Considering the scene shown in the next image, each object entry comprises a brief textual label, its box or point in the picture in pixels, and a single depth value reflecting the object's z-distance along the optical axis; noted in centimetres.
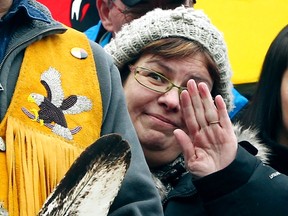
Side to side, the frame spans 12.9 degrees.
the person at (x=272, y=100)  407
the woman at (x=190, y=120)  331
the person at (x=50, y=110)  265
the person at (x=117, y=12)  439
